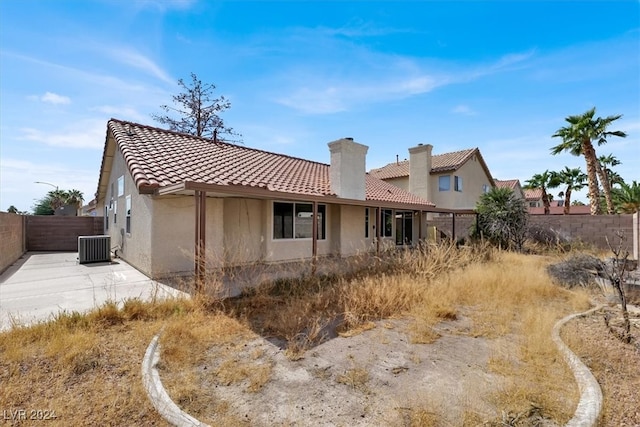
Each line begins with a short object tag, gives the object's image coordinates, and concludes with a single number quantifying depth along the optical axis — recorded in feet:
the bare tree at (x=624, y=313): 17.12
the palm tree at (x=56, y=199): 119.24
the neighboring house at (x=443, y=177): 79.56
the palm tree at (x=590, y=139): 64.80
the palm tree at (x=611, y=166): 111.70
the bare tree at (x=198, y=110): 81.71
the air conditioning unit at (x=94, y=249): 37.73
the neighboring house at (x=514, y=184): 116.06
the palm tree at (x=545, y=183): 98.84
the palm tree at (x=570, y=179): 96.53
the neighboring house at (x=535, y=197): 148.97
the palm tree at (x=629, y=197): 56.44
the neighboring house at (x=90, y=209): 84.27
